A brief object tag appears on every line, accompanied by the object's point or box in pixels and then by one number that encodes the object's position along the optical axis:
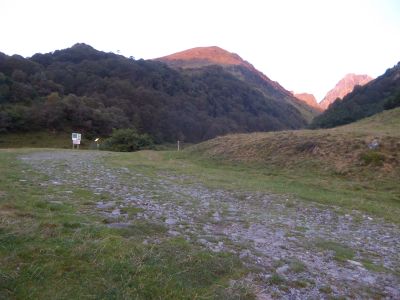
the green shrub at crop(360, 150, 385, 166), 19.67
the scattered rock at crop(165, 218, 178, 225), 8.61
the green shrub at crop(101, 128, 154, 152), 46.50
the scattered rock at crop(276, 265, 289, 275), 6.28
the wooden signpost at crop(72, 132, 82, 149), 41.40
